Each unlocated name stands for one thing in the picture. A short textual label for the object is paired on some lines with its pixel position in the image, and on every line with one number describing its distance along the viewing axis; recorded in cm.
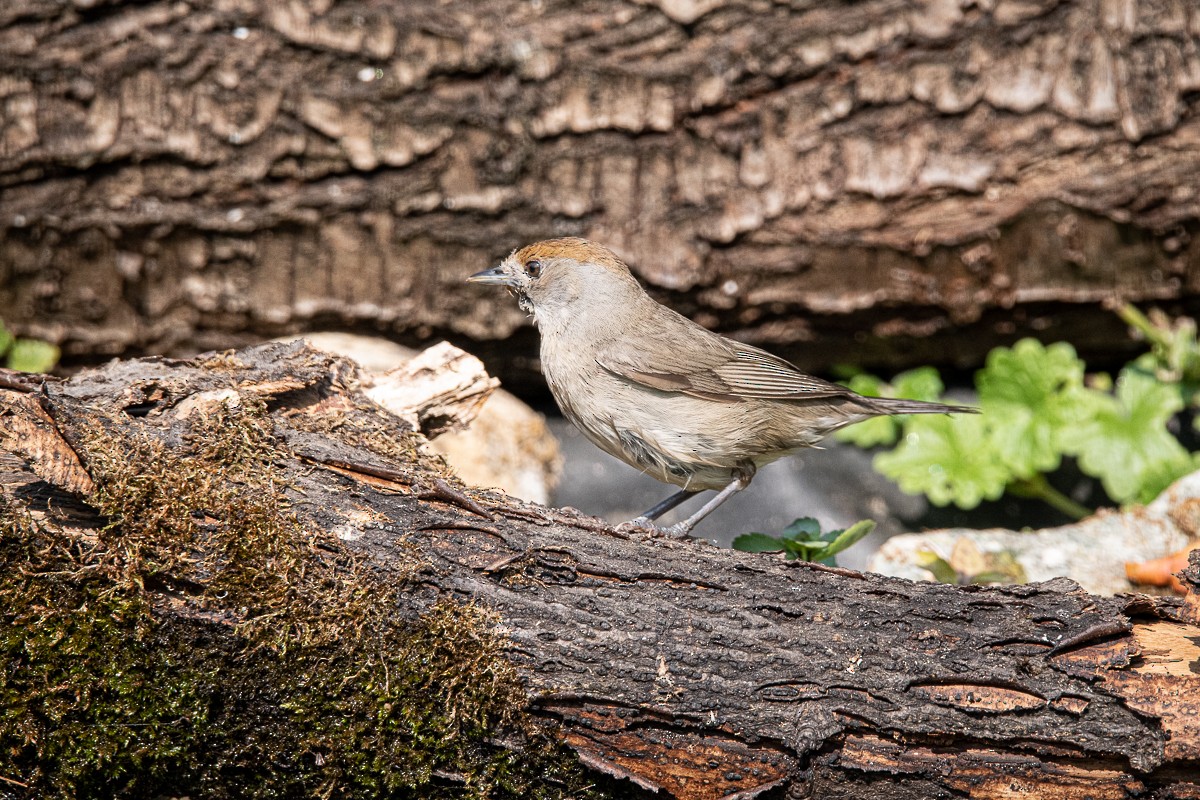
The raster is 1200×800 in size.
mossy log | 577
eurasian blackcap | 868
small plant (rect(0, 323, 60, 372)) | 1166
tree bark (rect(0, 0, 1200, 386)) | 1112
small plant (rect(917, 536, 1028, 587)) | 910
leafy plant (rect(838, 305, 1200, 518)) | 1127
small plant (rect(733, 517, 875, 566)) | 793
